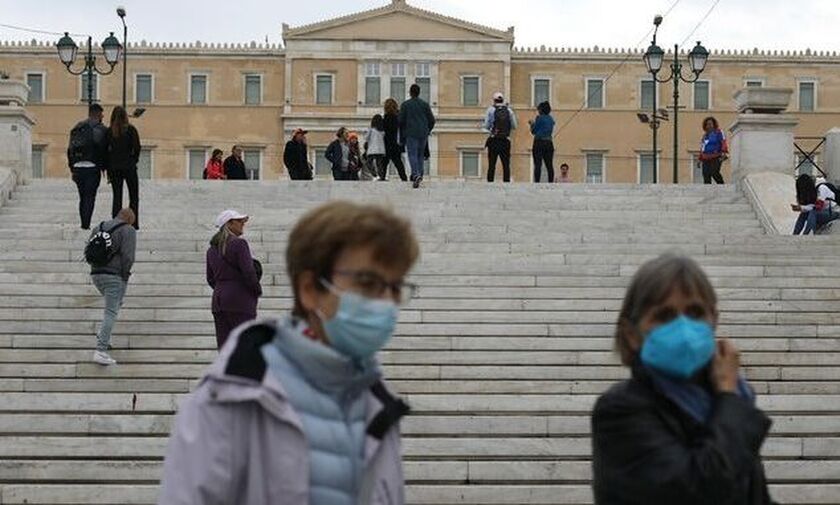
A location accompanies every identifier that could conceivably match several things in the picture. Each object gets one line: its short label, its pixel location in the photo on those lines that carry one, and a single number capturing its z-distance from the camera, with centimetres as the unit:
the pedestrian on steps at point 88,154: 1465
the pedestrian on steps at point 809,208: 1577
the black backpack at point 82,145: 1462
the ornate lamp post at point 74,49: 2692
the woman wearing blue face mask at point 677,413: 284
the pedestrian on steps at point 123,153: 1448
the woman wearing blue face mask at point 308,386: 279
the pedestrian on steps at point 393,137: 2000
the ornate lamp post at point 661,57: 2812
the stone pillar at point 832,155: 1900
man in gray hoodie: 1024
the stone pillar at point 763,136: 1884
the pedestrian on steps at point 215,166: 2536
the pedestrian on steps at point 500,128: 2023
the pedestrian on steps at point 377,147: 2095
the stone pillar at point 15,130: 1878
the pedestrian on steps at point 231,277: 943
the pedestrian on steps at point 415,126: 1902
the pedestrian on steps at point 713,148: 2077
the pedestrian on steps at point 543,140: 2117
